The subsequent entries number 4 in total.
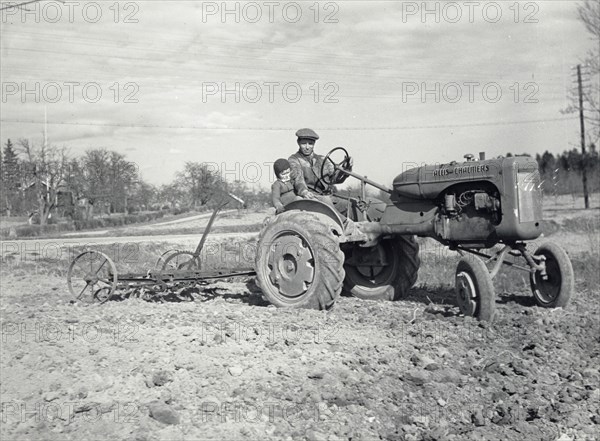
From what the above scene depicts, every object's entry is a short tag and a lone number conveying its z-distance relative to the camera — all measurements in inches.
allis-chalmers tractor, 256.4
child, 295.6
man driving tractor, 301.6
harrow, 284.2
